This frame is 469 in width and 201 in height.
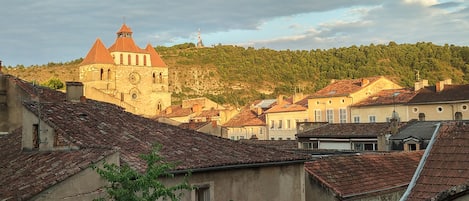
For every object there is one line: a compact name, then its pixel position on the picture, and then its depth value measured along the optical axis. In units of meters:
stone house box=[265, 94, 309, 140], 67.25
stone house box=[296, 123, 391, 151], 34.78
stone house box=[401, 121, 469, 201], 8.52
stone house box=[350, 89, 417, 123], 55.59
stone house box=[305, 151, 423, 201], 17.84
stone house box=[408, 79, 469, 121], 49.81
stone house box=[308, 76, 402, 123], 61.12
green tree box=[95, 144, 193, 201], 8.34
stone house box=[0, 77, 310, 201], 11.01
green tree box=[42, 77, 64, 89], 79.12
